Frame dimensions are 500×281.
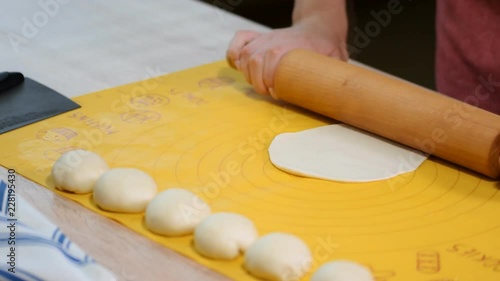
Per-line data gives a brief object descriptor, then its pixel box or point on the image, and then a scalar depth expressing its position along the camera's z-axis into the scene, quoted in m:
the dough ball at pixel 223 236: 0.96
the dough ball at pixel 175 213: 0.99
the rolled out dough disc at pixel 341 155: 1.09
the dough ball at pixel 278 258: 0.94
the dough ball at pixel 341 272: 0.92
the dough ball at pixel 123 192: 1.02
